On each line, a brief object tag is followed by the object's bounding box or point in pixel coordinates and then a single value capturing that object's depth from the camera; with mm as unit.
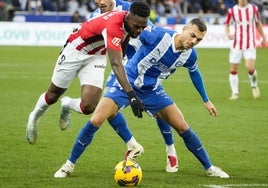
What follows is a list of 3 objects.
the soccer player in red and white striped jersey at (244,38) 25758
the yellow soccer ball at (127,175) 11643
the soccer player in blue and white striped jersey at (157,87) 12177
